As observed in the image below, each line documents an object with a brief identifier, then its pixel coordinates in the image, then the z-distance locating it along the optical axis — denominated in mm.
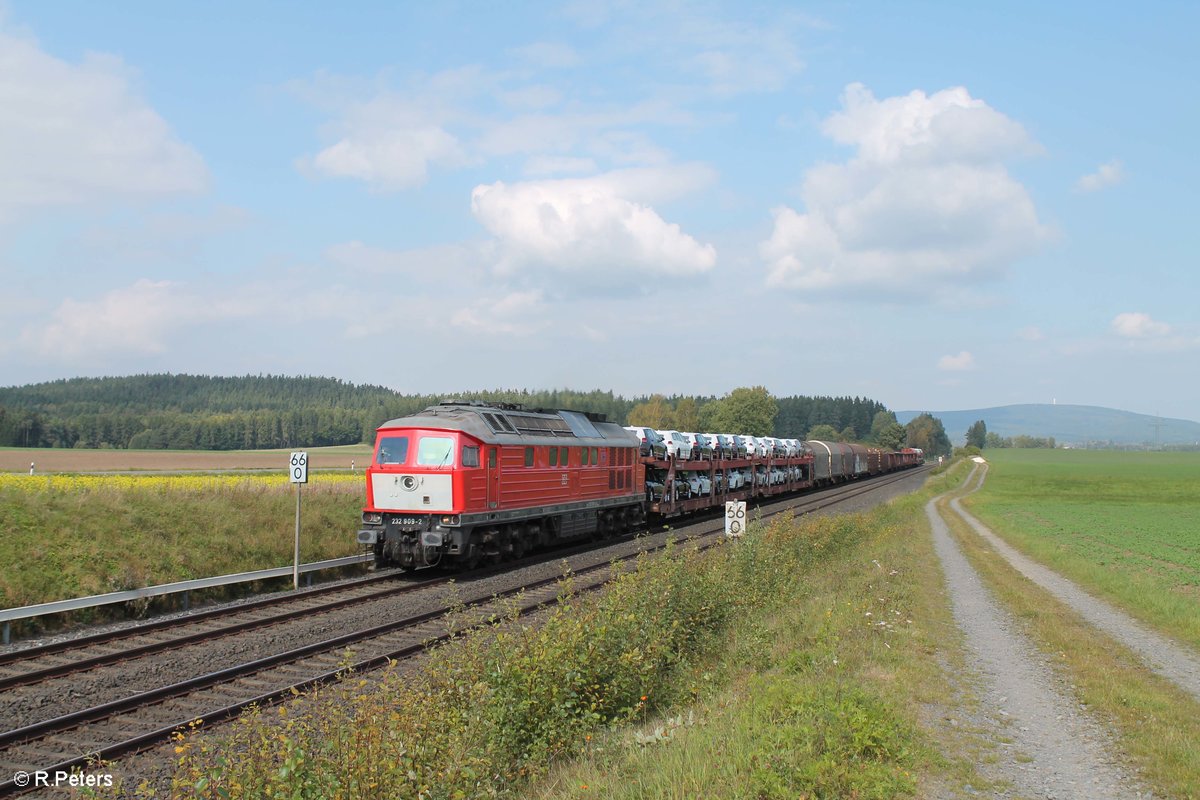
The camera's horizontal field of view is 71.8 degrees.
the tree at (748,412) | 128250
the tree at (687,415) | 131000
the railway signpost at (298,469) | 18312
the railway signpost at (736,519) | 18036
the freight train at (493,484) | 19844
